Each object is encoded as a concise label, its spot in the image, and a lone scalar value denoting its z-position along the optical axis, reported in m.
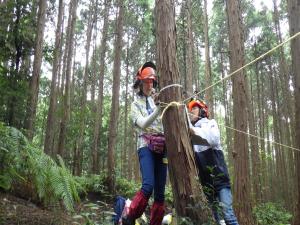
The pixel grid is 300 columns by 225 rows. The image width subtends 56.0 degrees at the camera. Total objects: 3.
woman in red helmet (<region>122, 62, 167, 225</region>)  2.90
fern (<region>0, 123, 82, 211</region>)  3.12
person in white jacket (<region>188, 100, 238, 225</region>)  2.87
